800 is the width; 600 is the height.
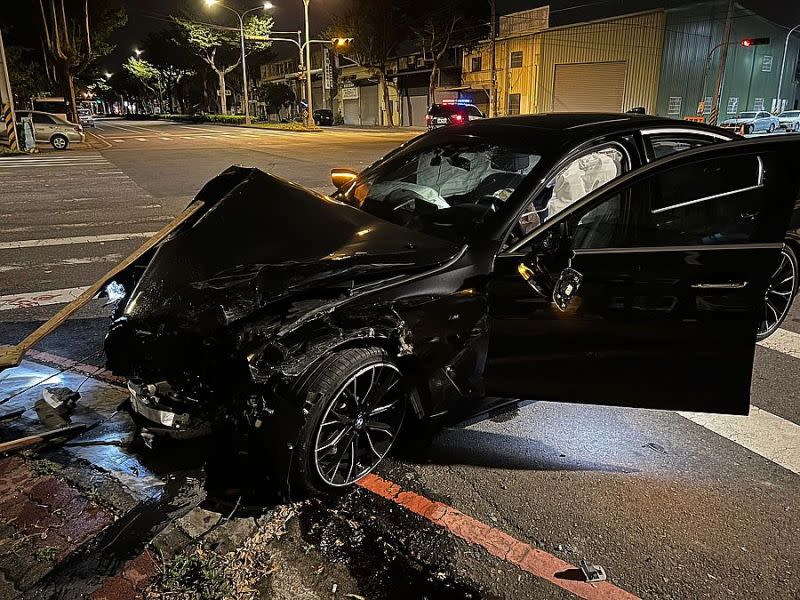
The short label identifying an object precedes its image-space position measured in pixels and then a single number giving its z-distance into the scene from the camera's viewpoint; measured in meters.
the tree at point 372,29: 46.19
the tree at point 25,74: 35.09
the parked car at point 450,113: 30.25
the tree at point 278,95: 72.94
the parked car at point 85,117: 52.50
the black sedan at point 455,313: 2.61
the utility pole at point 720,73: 26.09
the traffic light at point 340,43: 36.72
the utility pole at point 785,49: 43.38
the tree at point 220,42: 54.78
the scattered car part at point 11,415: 3.46
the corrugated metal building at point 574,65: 36.00
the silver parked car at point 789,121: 30.62
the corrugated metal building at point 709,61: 35.22
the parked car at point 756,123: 27.83
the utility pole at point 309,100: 38.02
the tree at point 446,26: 43.72
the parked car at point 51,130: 24.05
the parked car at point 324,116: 54.06
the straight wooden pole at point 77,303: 3.11
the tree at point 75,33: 30.45
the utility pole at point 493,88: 34.36
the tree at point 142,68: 74.31
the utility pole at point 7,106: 19.91
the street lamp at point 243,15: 48.65
